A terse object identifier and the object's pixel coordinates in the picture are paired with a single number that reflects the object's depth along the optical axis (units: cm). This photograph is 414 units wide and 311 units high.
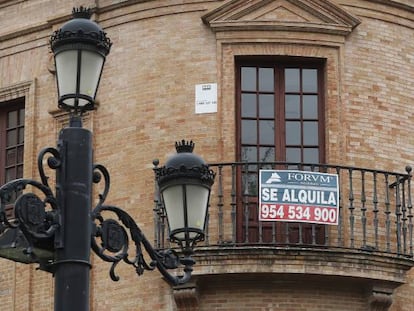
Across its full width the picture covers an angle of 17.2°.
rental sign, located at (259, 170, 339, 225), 2041
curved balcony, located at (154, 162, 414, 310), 1995
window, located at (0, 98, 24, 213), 2319
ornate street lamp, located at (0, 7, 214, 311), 1191
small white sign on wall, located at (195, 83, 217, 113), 2141
